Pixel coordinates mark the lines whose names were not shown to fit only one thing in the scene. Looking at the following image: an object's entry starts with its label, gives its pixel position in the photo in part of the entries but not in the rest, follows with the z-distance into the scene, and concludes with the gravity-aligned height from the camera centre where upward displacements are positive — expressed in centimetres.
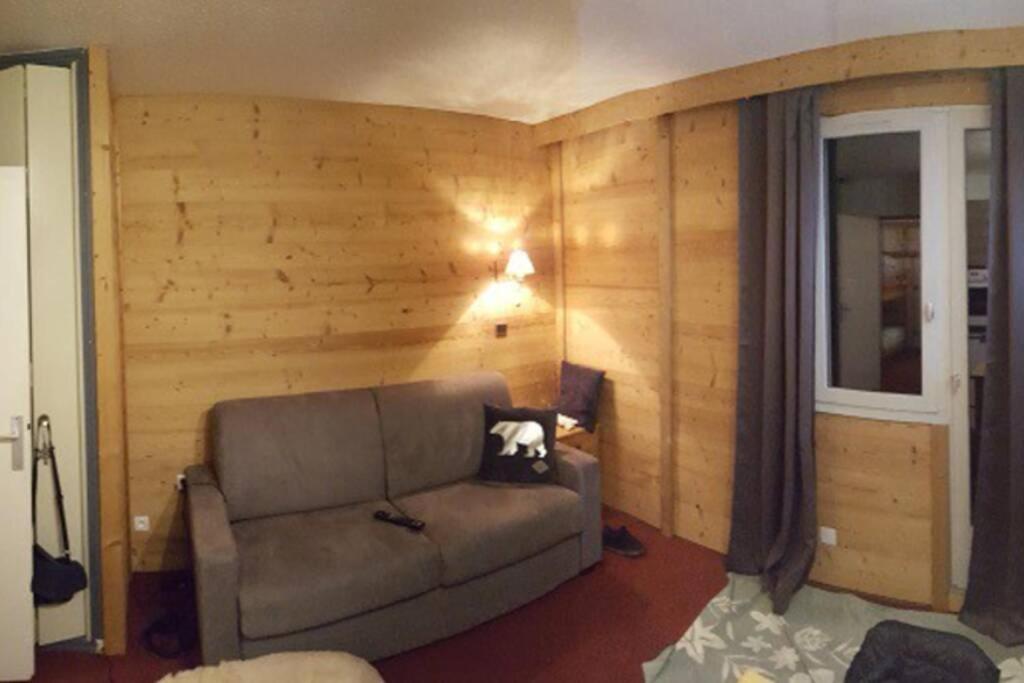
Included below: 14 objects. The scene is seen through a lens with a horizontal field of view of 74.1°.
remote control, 294 -89
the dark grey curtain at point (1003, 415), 272 -45
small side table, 396 -75
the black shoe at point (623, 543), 362 -125
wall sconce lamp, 417 +32
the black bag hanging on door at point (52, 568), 267 -97
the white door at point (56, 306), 271 +8
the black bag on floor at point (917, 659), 159 -85
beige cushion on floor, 179 -94
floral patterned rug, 261 -137
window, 296 +19
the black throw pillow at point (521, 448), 345 -68
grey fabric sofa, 250 -91
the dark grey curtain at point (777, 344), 311 -16
